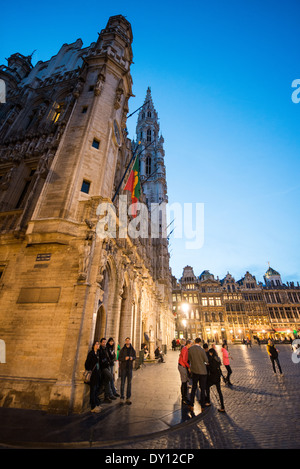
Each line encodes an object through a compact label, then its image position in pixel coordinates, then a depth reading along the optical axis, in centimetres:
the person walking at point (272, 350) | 1145
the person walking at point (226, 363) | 991
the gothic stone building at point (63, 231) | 765
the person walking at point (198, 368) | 654
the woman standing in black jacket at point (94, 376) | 655
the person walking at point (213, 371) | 656
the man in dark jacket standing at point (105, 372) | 738
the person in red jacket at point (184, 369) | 701
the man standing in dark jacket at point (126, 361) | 733
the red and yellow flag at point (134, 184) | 1504
